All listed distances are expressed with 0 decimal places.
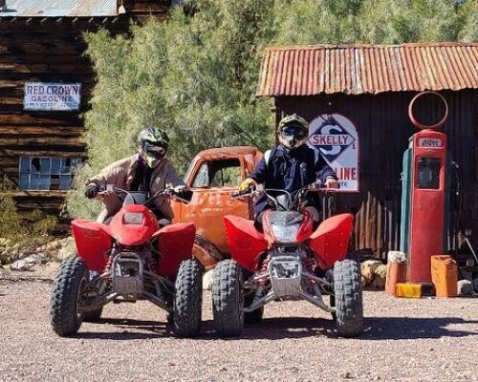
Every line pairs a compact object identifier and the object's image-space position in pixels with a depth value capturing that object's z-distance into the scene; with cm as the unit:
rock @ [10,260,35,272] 1789
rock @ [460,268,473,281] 1357
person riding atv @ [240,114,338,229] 845
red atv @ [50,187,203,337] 765
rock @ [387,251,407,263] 1254
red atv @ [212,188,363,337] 764
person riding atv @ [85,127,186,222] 852
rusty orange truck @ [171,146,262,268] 1257
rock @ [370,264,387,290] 1314
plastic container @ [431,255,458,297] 1201
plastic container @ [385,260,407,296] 1243
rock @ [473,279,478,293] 1314
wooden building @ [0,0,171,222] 2356
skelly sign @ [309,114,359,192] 1369
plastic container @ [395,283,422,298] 1199
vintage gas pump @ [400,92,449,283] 1247
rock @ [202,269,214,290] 1247
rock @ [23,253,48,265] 1911
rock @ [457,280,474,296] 1260
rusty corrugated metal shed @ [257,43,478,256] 1372
